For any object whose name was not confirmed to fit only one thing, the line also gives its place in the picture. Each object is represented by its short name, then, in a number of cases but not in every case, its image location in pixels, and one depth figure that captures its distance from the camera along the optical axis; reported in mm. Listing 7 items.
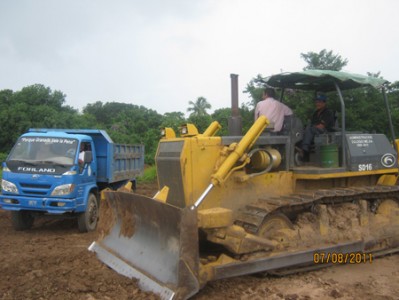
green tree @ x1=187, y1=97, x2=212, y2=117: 43725
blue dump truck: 8773
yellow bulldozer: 4891
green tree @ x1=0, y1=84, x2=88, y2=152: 28062
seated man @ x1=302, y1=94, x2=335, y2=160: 6719
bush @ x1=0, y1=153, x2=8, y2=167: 25297
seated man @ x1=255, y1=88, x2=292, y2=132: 6750
